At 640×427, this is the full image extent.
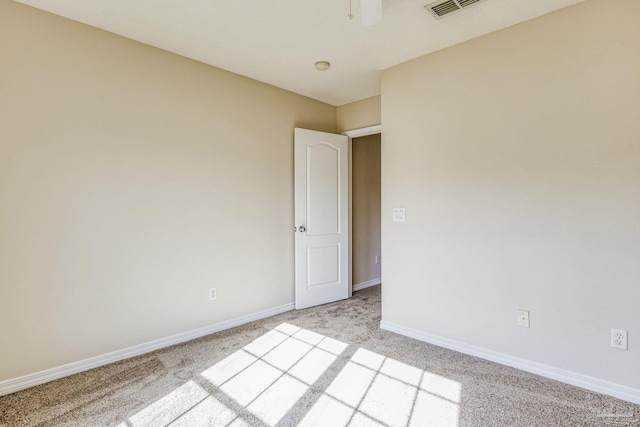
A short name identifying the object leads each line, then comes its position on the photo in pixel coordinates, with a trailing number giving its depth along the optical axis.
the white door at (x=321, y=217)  3.61
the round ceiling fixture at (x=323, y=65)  2.84
